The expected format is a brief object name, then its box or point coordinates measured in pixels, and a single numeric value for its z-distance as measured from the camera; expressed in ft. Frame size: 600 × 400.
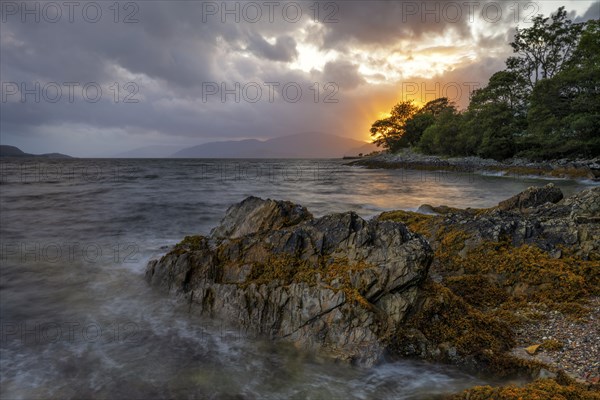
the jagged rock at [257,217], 31.66
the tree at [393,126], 324.50
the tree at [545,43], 167.84
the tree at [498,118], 165.07
